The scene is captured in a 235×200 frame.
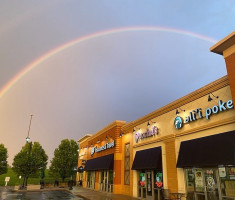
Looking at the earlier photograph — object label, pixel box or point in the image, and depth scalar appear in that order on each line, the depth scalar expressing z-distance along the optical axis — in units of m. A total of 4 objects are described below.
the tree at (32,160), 54.28
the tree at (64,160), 55.69
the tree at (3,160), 53.81
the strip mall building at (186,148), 11.52
